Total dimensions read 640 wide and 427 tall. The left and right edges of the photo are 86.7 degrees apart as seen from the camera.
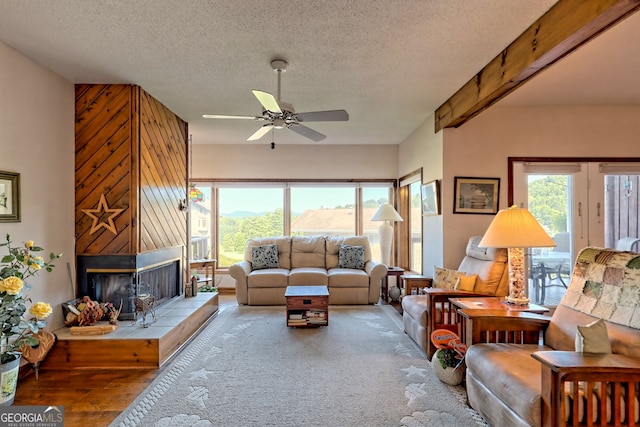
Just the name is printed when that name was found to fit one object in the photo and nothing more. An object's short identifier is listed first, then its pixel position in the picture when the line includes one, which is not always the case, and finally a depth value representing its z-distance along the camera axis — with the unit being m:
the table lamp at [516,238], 2.46
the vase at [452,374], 2.53
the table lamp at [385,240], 5.56
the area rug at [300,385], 2.13
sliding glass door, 4.14
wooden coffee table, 3.91
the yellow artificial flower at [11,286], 2.20
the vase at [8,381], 2.22
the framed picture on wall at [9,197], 2.64
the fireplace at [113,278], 3.43
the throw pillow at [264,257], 5.41
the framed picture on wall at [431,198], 4.27
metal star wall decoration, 3.46
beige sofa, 4.96
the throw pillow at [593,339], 1.65
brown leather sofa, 1.50
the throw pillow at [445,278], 3.54
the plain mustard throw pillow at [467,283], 3.20
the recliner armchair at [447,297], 3.00
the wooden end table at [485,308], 2.33
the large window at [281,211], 6.30
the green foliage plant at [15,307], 2.22
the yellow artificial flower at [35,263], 2.37
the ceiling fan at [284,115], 2.85
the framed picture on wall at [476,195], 4.11
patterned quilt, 1.88
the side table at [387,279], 5.16
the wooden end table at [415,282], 3.90
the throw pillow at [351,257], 5.44
